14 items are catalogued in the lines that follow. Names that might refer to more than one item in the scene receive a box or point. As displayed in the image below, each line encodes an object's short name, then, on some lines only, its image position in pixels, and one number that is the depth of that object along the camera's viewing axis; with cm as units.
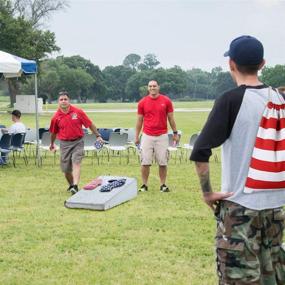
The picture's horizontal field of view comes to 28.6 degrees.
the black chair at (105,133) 1558
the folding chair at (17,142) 1268
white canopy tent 1195
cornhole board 775
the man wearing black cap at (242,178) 295
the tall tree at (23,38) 4253
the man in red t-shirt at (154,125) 906
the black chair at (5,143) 1211
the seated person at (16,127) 1330
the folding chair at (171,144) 1335
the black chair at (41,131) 1513
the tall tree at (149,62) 14988
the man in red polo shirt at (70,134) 896
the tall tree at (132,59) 15198
